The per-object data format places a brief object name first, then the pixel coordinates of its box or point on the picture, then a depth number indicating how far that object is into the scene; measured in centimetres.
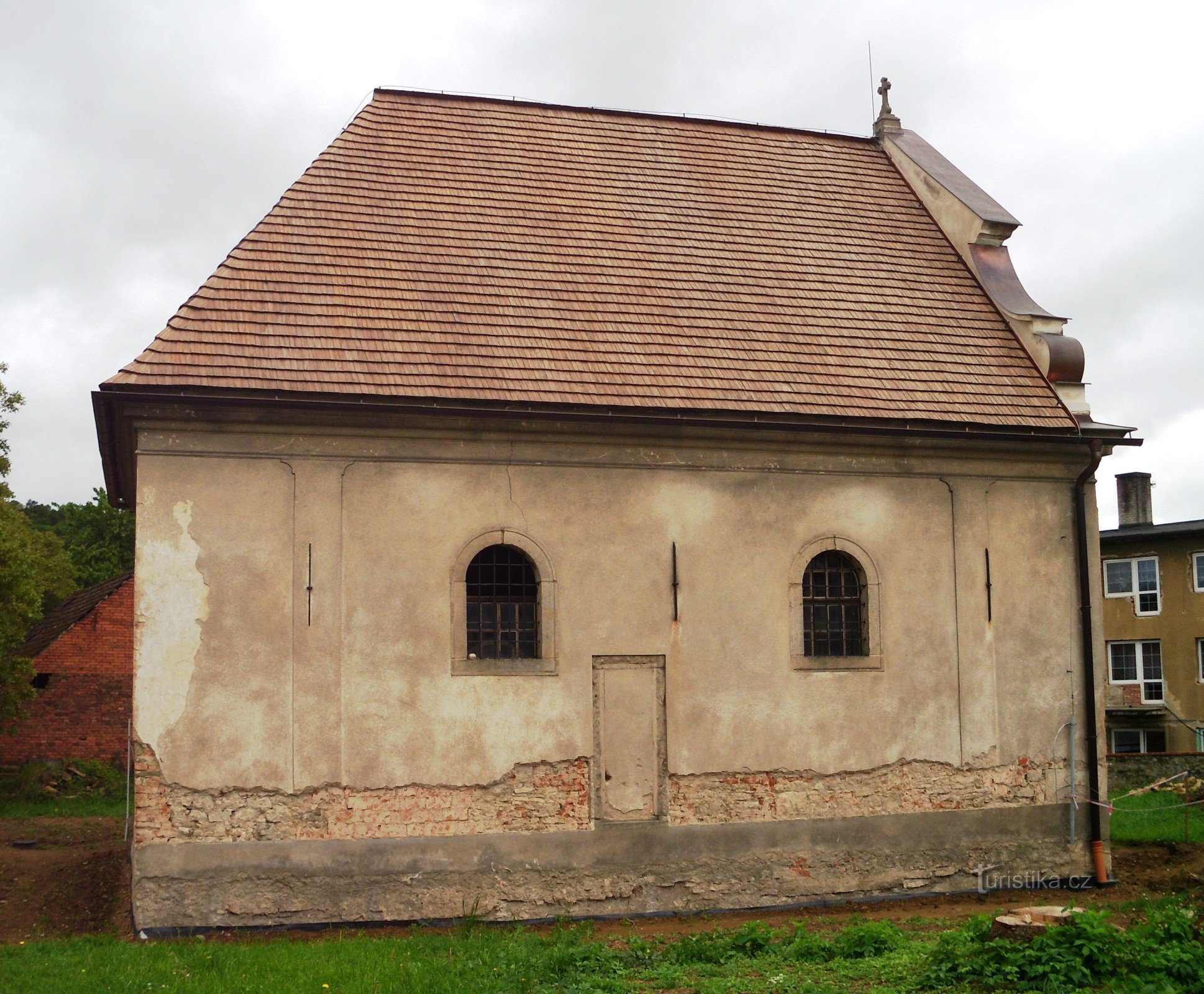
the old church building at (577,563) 1159
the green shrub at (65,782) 2156
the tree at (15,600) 1995
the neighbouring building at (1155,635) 3094
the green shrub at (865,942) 954
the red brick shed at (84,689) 2295
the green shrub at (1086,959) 787
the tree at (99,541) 3750
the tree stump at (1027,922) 853
